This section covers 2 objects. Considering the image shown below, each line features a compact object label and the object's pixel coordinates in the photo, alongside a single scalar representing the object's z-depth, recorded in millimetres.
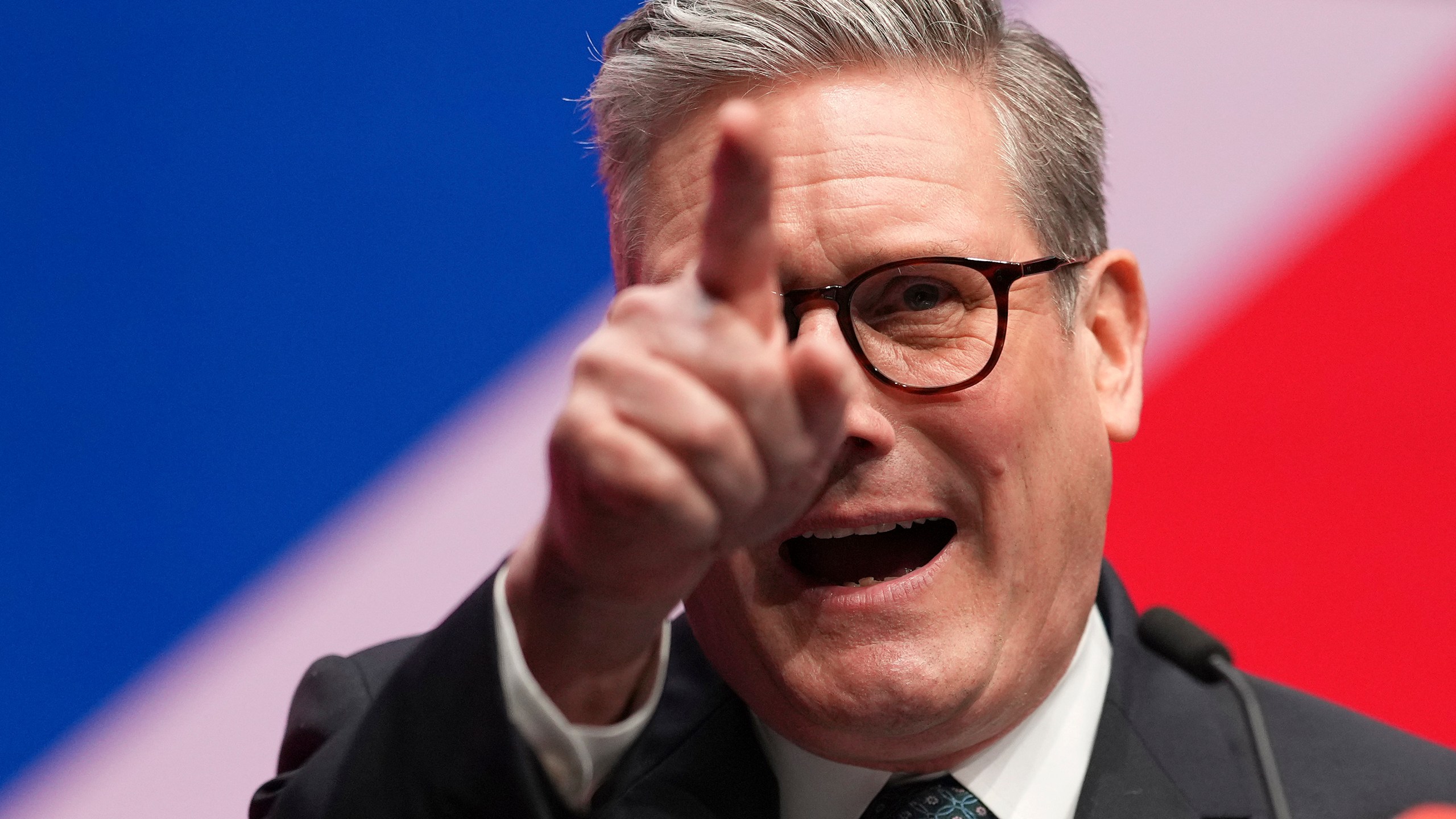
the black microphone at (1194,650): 4027
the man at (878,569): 3850
